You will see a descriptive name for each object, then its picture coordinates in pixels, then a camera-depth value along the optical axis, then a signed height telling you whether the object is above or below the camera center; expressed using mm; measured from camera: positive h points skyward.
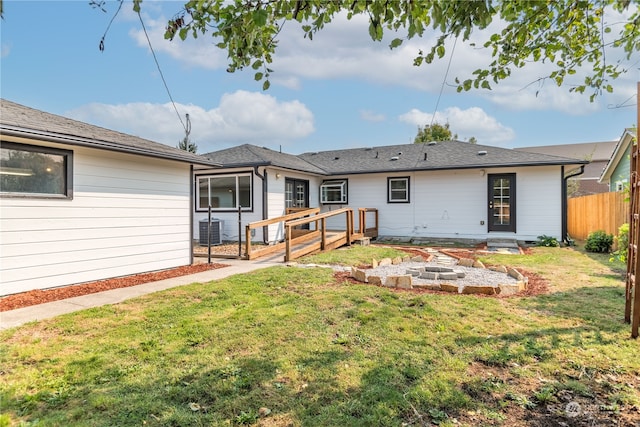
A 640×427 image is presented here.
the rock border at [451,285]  5152 -1142
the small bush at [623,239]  5783 -509
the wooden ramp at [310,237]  8711 -798
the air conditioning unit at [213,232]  11674 -637
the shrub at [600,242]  10328 -957
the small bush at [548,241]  11414 -1021
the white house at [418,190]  11945 +805
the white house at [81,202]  5016 +198
